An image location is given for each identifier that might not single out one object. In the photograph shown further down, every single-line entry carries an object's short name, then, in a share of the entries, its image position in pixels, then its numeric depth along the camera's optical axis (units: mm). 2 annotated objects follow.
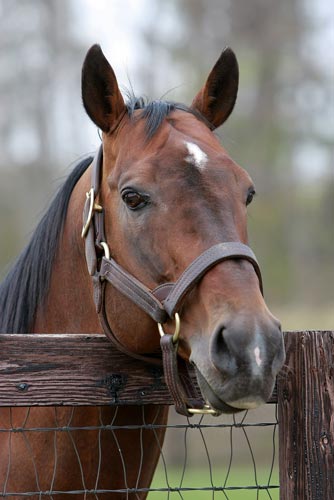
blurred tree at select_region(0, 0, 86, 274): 49281
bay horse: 5602
